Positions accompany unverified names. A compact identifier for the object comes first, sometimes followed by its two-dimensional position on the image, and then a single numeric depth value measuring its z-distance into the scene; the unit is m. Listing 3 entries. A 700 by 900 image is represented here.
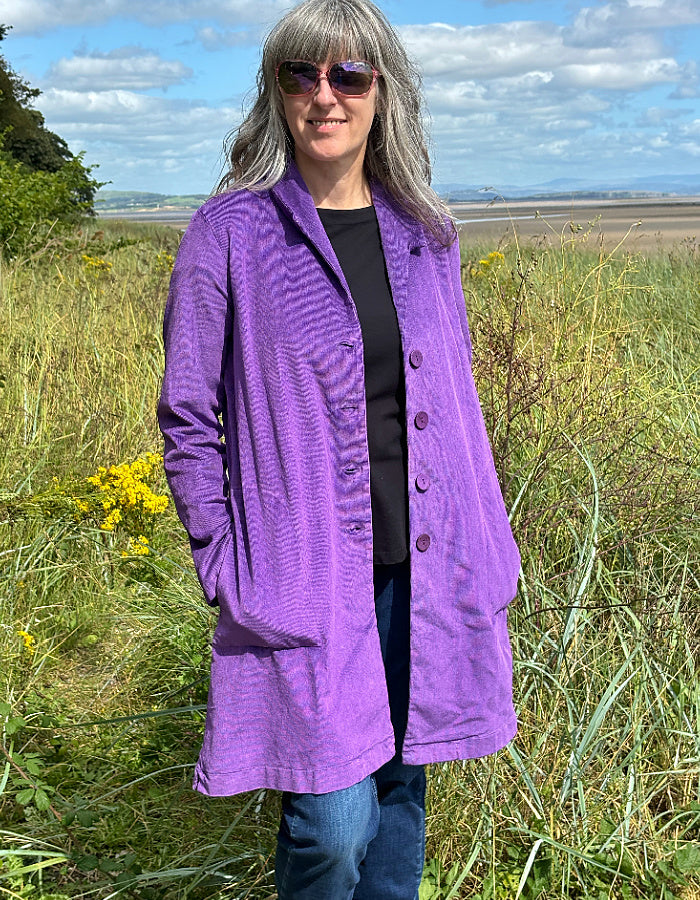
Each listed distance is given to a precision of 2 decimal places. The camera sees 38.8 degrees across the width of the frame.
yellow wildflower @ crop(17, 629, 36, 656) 3.23
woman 1.70
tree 9.32
